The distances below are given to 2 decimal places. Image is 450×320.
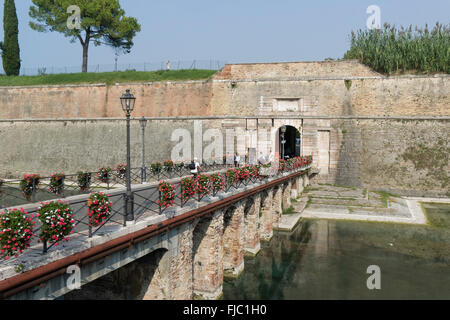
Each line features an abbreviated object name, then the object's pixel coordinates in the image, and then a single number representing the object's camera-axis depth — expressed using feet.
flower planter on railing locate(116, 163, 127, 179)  52.45
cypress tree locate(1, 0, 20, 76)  115.03
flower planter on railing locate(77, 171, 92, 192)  41.05
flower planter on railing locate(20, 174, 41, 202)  33.58
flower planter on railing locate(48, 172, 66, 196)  35.94
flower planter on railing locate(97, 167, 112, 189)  45.12
